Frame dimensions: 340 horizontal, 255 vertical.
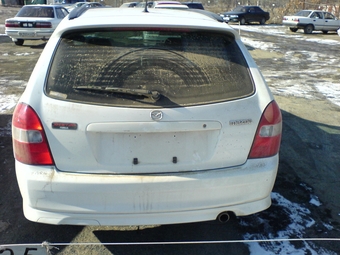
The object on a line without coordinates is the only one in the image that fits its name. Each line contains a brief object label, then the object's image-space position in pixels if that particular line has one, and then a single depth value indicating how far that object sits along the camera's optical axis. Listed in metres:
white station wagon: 2.41
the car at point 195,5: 24.05
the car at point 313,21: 25.36
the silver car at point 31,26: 14.17
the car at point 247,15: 30.98
